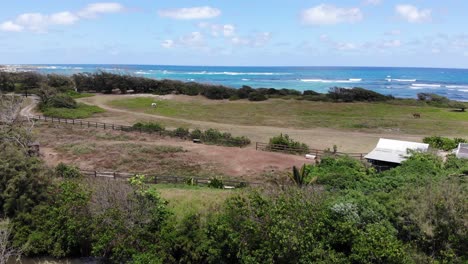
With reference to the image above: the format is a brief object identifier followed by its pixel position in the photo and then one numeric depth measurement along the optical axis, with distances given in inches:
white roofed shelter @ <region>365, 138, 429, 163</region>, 1091.3
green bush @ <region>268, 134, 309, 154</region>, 1368.1
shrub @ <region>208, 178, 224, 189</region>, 979.9
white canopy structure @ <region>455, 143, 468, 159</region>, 1097.4
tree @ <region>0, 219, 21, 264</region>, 572.7
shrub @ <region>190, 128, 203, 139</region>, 1565.8
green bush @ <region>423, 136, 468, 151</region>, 1388.5
